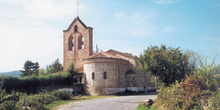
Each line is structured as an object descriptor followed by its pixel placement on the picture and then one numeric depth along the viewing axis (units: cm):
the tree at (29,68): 6581
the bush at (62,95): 2521
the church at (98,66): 3288
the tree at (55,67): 6141
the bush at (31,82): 2829
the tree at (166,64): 2008
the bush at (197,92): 1147
